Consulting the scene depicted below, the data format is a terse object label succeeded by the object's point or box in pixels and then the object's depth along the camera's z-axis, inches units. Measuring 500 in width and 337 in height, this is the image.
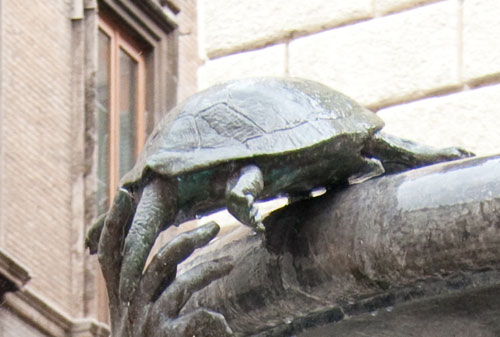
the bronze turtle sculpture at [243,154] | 194.4
